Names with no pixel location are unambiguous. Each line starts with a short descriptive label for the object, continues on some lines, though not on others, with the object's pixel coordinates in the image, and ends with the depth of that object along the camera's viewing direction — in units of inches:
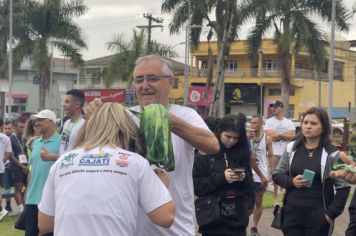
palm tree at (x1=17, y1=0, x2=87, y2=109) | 1488.7
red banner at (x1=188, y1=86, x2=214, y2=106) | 1373.0
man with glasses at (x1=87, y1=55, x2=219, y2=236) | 131.4
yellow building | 2348.7
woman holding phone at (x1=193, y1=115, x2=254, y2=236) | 202.5
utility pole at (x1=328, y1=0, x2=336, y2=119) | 801.9
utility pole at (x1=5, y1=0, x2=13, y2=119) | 1202.5
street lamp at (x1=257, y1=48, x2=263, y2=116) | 2349.7
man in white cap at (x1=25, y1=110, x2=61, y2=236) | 251.3
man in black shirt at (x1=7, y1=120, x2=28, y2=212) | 413.1
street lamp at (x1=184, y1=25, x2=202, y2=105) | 1370.6
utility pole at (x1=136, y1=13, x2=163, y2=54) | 1757.4
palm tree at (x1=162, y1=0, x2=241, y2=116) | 1149.7
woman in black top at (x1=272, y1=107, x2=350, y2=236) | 204.7
